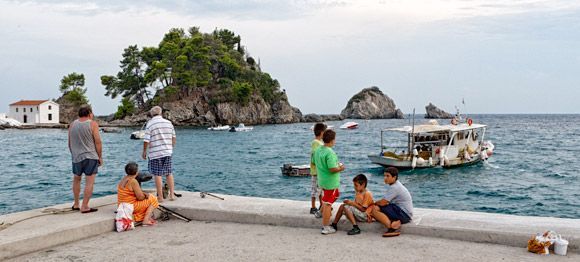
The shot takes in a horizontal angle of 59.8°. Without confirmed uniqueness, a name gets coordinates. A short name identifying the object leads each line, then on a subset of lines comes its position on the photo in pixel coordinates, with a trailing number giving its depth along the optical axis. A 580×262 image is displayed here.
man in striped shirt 9.16
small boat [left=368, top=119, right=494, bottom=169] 32.22
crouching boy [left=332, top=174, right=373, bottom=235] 7.61
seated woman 8.18
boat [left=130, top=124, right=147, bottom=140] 72.75
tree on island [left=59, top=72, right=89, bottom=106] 127.19
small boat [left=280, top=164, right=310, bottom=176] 32.12
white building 112.12
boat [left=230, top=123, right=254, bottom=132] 93.94
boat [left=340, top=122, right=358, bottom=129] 116.38
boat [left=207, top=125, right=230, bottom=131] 98.25
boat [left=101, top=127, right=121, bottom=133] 90.88
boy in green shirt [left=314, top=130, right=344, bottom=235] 7.65
